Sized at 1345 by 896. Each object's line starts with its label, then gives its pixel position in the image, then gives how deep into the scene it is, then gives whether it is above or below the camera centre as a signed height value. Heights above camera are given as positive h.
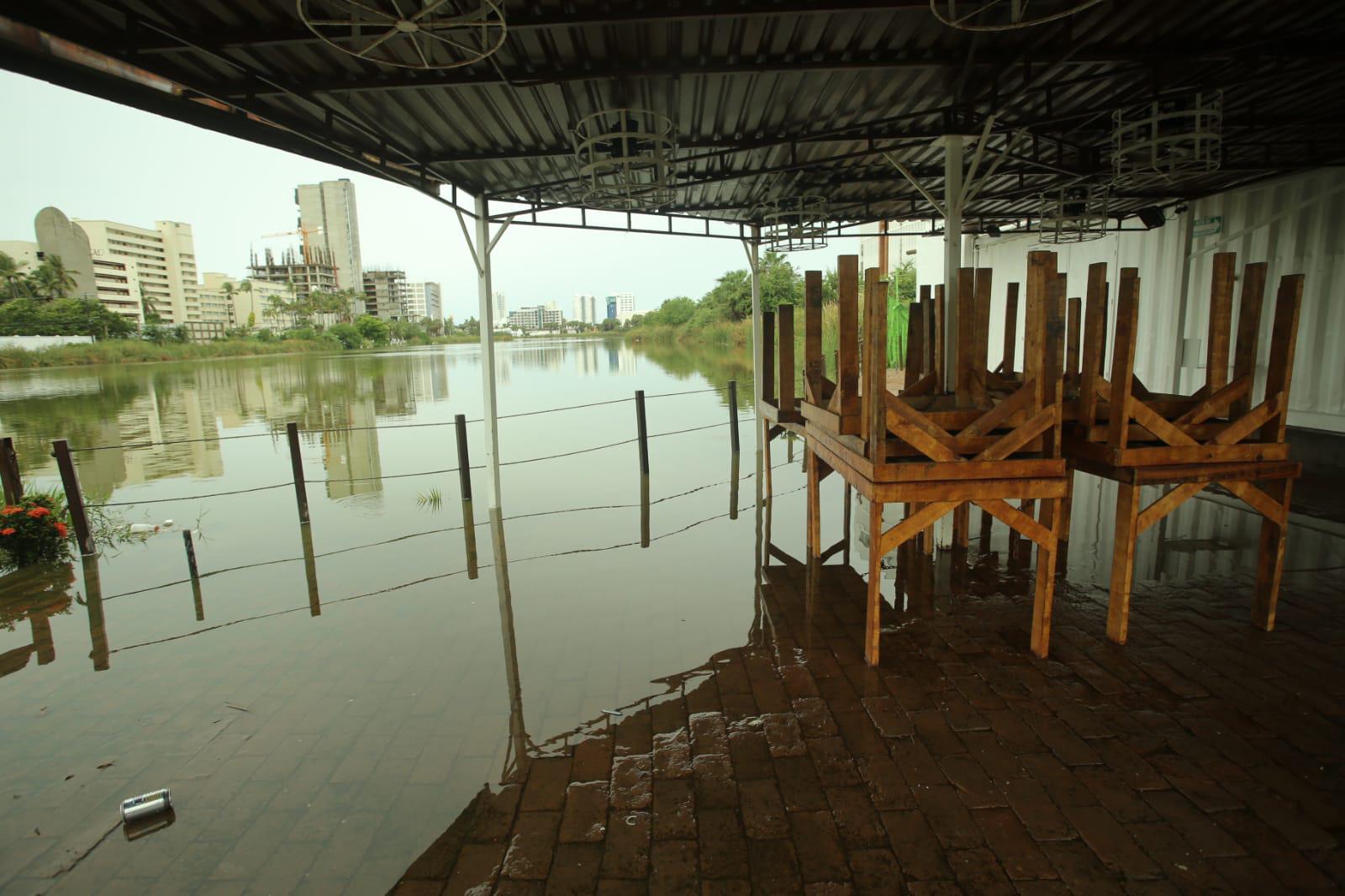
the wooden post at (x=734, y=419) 11.66 -1.50
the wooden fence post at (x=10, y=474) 6.75 -1.22
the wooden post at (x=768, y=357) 7.64 -0.27
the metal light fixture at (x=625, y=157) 5.15 +1.59
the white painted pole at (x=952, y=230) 6.44 +1.01
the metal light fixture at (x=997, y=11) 4.74 +2.37
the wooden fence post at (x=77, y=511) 6.82 -1.67
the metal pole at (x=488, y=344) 8.30 -0.02
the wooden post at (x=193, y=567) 5.87 -2.00
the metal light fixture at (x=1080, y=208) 9.02 +1.91
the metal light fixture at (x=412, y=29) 2.84 +2.08
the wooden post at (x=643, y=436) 9.98 -1.50
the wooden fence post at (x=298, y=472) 7.93 -1.50
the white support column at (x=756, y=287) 10.71 +0.83
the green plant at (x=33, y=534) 6.59 -1.82
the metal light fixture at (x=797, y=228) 8.78 +1.49
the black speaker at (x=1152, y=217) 12.88 +2.08
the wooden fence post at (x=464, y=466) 8.74 -1.66
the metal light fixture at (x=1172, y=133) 5.40 +1.68
